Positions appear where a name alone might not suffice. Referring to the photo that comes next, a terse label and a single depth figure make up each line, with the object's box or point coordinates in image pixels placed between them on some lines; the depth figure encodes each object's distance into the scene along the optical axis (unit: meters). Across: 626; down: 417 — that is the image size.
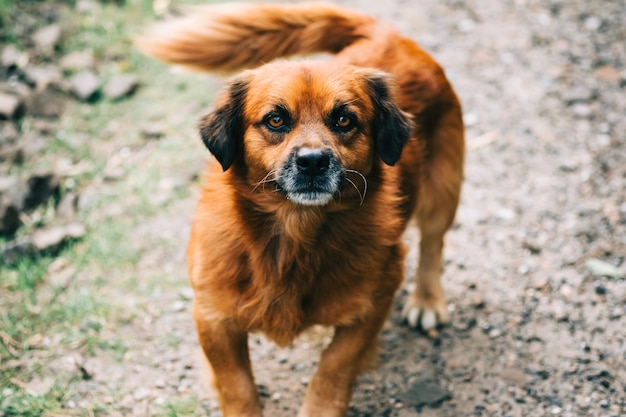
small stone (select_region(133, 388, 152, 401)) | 3.33
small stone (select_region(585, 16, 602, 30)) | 6.11
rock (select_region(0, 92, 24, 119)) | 5.01
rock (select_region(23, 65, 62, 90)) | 5.39
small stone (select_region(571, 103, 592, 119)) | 5.26
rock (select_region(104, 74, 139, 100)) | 5.46
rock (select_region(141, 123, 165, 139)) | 5.14
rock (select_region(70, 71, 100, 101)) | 5.41
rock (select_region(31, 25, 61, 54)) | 5.76
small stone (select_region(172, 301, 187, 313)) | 3.85
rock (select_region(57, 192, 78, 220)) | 4.44
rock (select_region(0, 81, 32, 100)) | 5.16
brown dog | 2.80
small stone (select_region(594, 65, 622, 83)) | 5.56
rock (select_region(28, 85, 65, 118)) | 5.17
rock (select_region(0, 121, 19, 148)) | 4.89
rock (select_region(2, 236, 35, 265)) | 4.01
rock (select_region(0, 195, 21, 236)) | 4.19
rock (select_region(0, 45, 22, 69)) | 5.52
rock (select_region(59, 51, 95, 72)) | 5.65
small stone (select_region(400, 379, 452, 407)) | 3.34
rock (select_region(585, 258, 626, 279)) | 4.00
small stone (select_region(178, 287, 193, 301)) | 3.92
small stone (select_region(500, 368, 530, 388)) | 3.44
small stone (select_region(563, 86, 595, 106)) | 5.38
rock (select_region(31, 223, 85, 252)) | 4.11
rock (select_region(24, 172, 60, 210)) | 4.43
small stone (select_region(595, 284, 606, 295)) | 3.90
